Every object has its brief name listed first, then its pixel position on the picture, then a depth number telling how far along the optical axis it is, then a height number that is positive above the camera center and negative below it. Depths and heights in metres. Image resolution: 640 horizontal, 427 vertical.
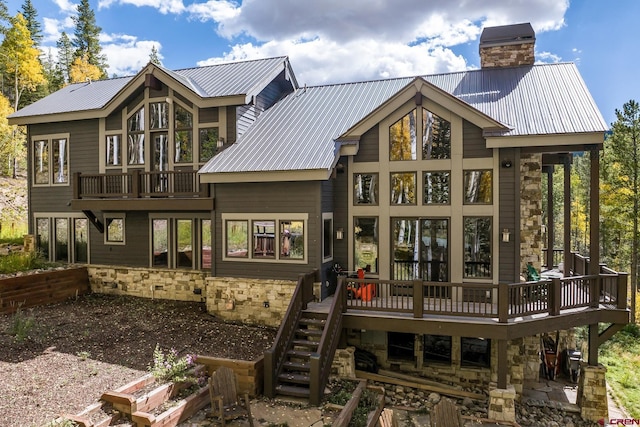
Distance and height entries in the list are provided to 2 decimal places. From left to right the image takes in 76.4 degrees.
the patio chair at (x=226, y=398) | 7.57 -3.64
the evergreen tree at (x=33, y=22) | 45.50 +21.33
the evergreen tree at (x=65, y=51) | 48.62 +19.38
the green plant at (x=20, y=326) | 9.98 -3.04
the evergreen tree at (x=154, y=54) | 51.79 +19.84
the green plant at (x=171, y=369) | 8.45 -3.39
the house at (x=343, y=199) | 10.21 +0.31
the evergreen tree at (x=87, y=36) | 47.59 +20.36
